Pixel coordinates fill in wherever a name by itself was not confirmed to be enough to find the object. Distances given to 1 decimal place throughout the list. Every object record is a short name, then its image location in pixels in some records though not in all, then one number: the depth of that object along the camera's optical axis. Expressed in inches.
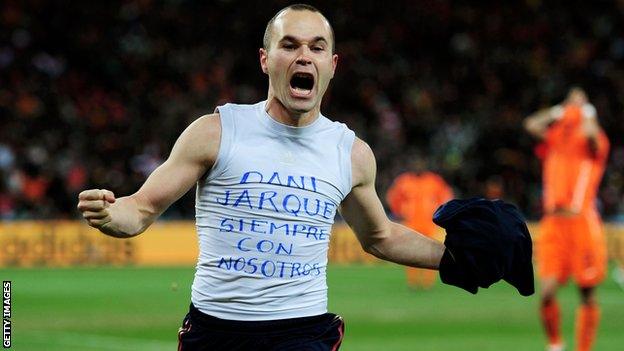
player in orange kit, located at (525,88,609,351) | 479.8
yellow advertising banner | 928.9
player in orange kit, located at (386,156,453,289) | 846.5
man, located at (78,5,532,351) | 206.4
